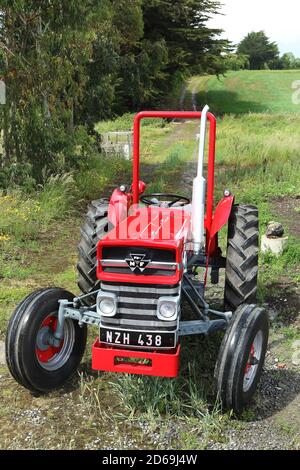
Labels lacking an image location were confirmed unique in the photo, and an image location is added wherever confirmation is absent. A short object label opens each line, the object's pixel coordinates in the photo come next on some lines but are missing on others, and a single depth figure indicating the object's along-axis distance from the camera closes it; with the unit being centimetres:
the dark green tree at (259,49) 6412
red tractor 335
